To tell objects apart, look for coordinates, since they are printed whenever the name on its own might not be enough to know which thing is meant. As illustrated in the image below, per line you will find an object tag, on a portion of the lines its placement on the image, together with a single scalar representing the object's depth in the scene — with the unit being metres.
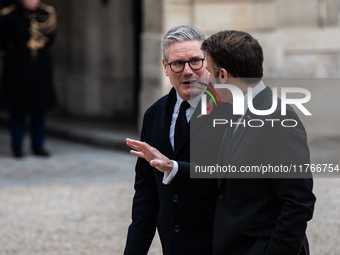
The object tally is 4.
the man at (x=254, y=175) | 5.14
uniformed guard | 19.34
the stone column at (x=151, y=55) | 20.44
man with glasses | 5.97
